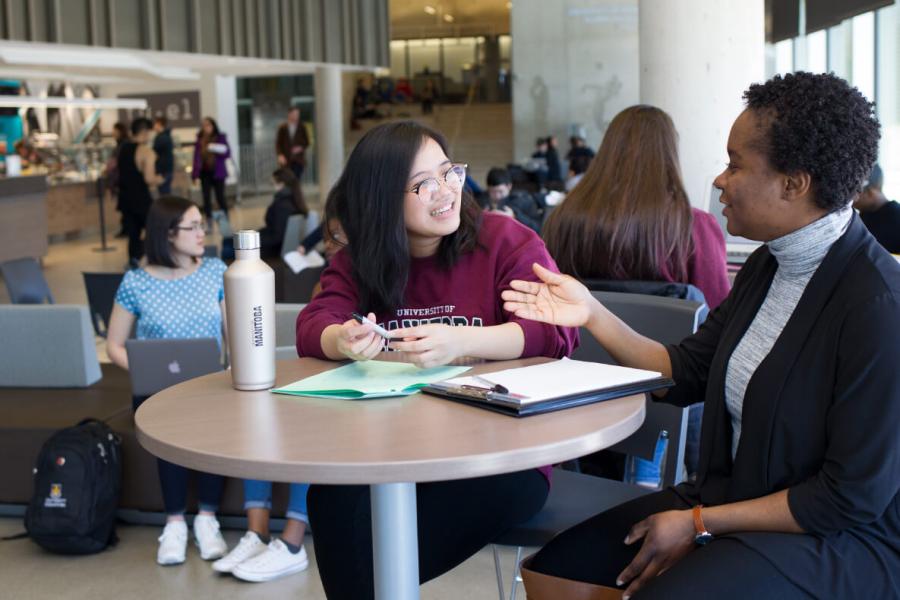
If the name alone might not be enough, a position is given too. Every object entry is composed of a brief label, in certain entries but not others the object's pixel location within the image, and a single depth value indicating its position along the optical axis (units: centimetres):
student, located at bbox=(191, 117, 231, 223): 1334
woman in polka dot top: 359
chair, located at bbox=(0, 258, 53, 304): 500
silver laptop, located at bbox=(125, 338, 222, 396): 320
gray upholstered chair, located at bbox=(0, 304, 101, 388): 371
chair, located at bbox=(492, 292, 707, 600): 198
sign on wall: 1633
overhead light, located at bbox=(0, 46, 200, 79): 1340
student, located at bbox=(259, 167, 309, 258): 730
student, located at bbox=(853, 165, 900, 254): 414
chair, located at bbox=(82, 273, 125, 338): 517
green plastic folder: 165
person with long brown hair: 303
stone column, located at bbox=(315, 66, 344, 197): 1612
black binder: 148
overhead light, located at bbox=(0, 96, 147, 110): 923
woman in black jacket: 142
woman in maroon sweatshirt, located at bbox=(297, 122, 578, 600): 181
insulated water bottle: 166
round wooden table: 128
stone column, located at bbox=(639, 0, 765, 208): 490
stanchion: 1195
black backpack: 321
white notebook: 154
